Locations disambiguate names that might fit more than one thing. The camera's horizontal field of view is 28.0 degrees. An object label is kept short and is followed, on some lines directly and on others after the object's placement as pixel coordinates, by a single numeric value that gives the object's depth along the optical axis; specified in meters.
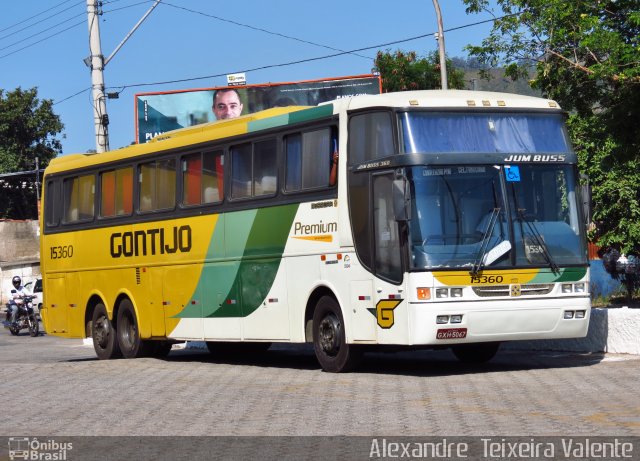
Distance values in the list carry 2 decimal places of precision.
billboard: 47.38
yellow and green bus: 15.50
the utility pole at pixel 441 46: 30.22
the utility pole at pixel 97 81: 31.21
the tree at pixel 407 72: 59.75
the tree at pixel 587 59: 20.36
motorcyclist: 39.25
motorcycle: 38.88
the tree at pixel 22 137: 78.75
